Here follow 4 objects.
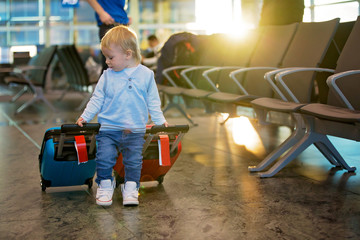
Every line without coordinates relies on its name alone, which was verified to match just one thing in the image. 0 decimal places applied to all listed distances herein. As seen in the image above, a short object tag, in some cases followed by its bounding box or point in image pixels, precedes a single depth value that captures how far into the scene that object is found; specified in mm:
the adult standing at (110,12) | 4172
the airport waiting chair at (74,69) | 8836
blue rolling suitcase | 2840
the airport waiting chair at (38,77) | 8708
